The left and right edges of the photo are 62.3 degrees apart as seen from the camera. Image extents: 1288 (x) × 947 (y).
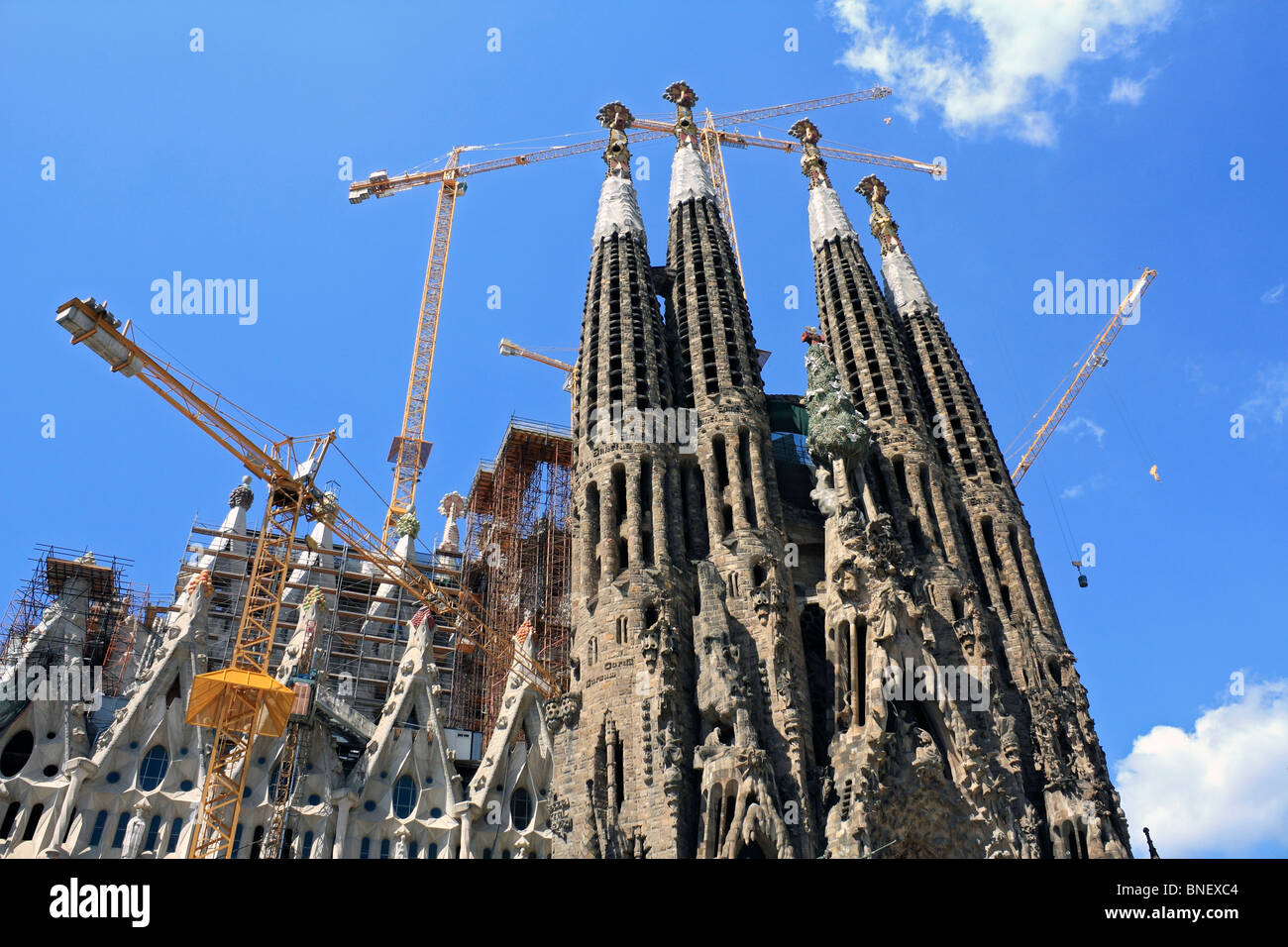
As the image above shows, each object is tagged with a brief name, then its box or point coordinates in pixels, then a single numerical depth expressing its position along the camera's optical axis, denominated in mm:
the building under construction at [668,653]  35875
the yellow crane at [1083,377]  73000
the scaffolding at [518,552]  52219
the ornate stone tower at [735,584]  33656
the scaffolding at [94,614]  49188
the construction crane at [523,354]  78750
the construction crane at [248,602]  36656
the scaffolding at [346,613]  54594
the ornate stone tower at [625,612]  34500
